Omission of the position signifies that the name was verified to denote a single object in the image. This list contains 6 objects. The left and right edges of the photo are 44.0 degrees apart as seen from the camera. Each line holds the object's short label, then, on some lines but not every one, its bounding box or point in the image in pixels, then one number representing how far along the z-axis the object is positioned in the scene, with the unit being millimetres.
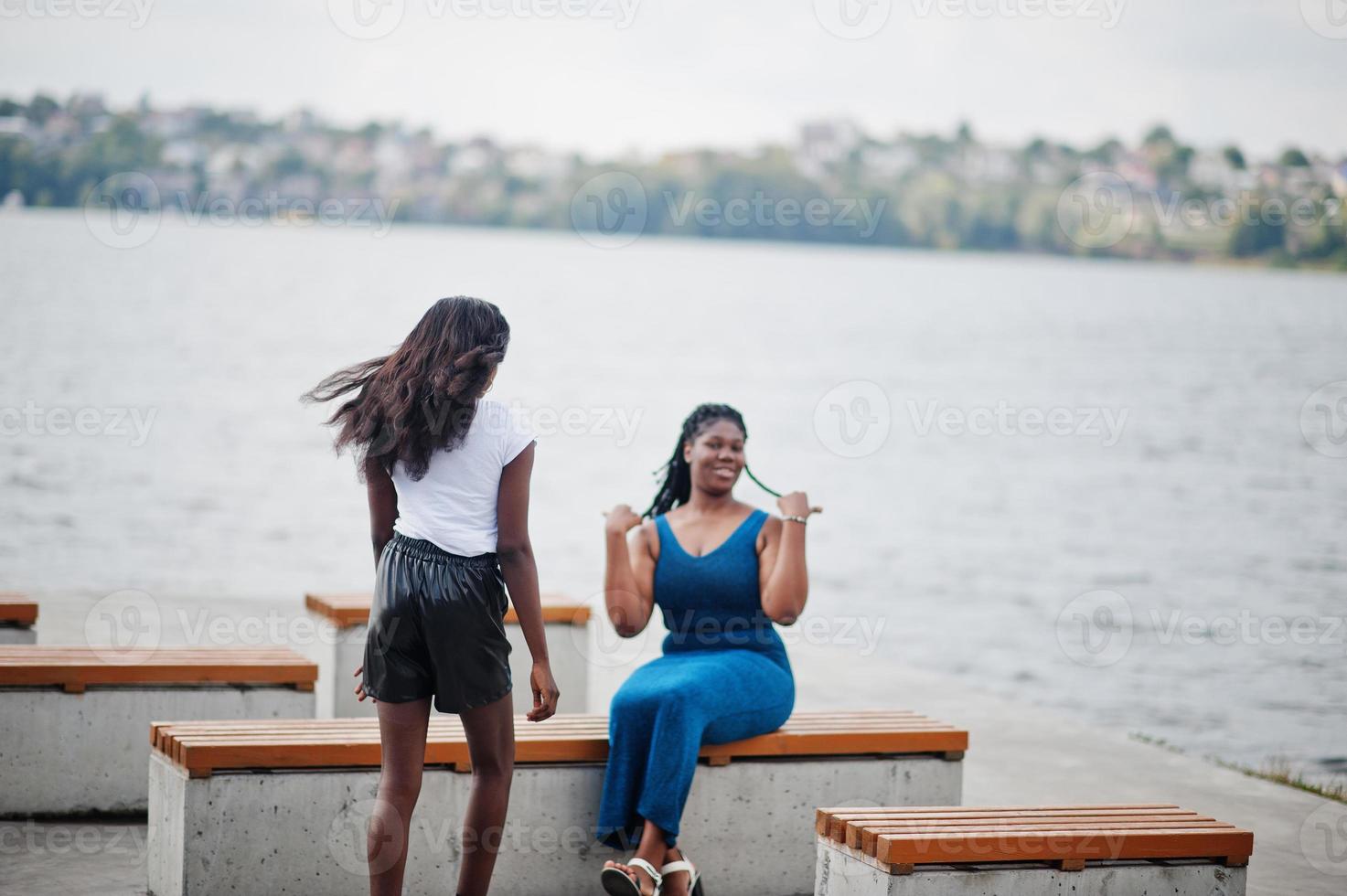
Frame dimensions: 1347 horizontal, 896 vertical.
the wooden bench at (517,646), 8141
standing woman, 4691
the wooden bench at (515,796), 5387
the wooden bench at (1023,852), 4770
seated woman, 5695
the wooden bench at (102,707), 6496
